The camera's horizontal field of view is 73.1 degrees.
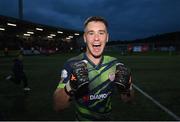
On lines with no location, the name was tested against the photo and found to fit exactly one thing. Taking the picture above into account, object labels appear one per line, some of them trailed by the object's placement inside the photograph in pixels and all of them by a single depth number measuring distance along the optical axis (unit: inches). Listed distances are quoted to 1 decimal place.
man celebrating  49.0
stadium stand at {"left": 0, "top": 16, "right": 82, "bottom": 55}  953.8
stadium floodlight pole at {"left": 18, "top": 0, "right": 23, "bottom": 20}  967.8
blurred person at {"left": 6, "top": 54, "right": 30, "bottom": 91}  203.2
